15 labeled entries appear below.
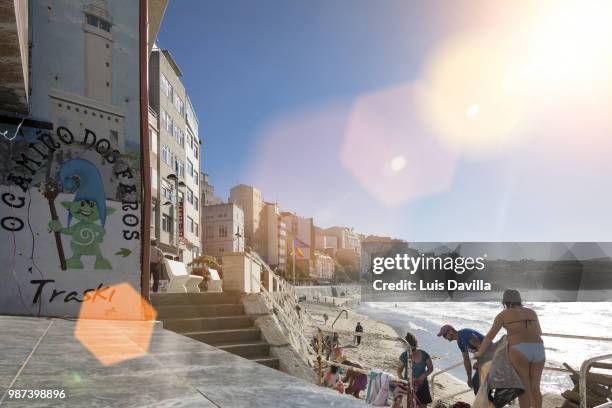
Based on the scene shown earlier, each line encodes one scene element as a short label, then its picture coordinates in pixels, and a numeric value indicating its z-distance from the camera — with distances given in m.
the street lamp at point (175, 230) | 32.41
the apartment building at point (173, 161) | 29.94
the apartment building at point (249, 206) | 85.06
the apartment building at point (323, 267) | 116.41
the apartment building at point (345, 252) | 150.82
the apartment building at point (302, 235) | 105.31
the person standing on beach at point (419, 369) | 6.59
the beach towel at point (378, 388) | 5.99
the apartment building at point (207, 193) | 65.50
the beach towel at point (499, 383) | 4.57
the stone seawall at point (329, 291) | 79.60
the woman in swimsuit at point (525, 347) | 4.70
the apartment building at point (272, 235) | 92.00
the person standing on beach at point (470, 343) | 5.44
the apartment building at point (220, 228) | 61.31
